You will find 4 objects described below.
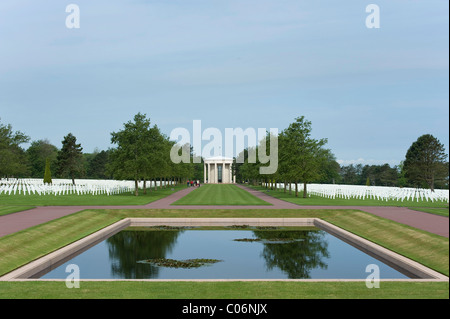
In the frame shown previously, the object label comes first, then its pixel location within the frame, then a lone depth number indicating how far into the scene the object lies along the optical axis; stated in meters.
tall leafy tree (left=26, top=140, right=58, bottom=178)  124.69
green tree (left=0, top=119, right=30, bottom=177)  78.06
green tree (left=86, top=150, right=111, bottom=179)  137.50
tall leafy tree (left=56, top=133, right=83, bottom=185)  98.62
